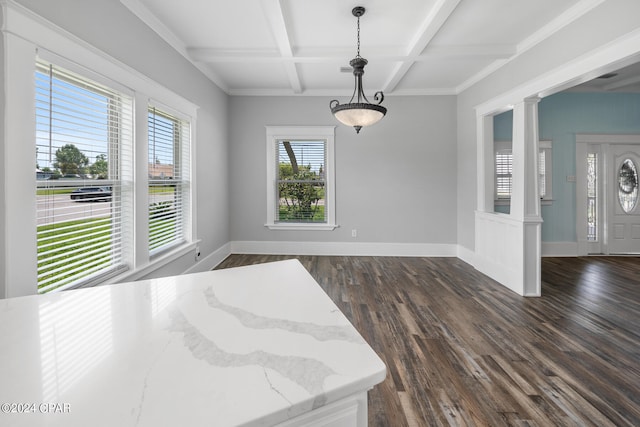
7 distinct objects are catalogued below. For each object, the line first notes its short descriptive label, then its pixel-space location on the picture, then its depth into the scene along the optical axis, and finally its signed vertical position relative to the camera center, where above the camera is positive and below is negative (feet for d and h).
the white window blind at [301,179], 18.67 +1.82
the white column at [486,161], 15.37 +2.31
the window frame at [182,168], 12.00 +1.68
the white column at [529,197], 12.39 +0.54
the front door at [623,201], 18.74 +0.58
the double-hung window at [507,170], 18.44 +2.30
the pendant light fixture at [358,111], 10.44 +3.22
